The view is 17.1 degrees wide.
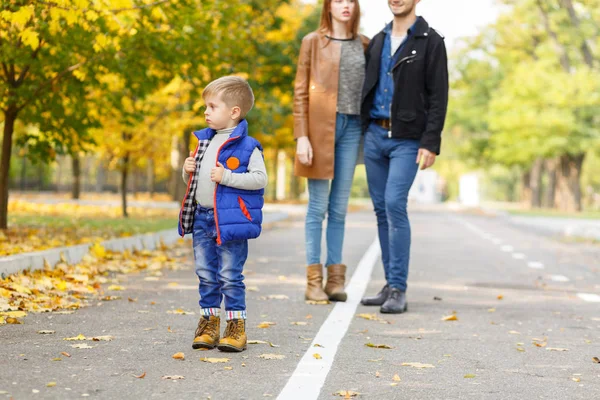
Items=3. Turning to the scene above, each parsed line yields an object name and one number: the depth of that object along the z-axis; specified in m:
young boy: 10.22
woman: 14.31
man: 13.92
